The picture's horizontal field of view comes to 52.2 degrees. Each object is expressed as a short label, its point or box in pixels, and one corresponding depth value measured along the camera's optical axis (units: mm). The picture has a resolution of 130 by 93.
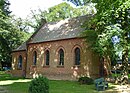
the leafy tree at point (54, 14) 40816
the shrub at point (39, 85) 8035
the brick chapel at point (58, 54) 18175
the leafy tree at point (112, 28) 14152
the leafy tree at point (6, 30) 22614
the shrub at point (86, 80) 15821
